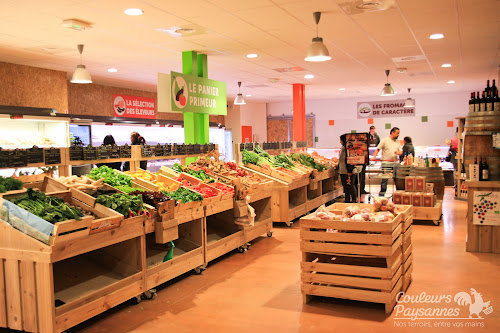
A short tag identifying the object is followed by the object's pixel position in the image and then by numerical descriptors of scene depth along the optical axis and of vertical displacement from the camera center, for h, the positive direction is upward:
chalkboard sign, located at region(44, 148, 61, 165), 4.59 -0.15
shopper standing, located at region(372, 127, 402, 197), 11.20 -0.31
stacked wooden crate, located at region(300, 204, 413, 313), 4.02 -1.17
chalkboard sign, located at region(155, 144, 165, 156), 5.96 -0.14
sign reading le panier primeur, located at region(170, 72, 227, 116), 7.21 +0.76
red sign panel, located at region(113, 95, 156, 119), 12.26 +0.93
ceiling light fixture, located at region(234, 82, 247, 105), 11.88 +1.00
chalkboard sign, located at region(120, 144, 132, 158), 5.44 -0.13
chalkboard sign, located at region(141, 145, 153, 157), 5.76 -0.14
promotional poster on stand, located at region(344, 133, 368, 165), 8.55 -0.22
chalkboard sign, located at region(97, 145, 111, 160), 5.07 -0.13
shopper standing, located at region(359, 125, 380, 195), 11.13 -0.23
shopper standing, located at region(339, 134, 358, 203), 9.83 -0.86
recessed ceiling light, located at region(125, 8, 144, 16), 5.37 +1.53
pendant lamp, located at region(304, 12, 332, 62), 5.81 +1.10
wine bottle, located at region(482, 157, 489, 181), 5.93 -0.48
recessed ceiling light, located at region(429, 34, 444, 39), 7.12 +1.56
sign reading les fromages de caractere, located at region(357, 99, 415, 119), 17.56 +1.03
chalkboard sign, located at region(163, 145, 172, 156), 6.13 -0.15
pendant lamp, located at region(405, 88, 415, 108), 14.83 +1.06
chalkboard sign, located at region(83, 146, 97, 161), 4.93 -0.14
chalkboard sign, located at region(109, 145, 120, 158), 5.24 -0.13
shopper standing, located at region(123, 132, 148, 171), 8.01 -0.02
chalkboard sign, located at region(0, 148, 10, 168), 4.15 -0.15
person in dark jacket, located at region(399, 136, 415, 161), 11.96 -0.30
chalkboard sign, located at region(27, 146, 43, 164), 4.44 -0.13
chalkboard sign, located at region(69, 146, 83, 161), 4.82 -0.13
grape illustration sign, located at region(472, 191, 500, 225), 5.86 -0.95
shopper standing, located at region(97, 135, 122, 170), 9.79 +0.01
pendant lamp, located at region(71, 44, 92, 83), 7.24 +1.04
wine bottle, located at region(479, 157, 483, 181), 5.98 -0.46
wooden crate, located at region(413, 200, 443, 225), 7.84 -1.36
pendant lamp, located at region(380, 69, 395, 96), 10.54 +1.06
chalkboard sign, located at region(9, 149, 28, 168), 4.23 -0.15
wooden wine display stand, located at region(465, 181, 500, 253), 5.88 -1.16
